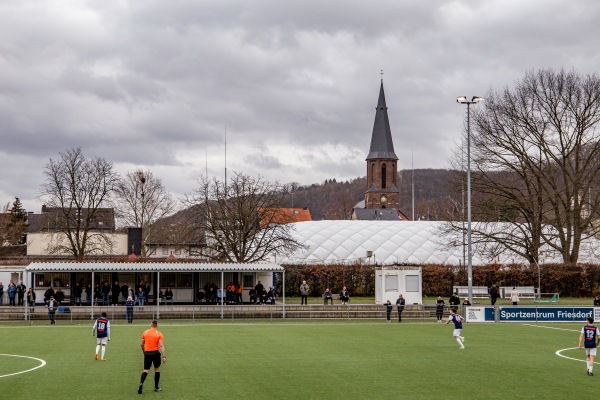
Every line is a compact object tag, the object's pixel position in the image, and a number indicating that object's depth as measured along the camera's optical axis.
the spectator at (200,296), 53.38
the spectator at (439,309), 45.34
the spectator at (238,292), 53.53
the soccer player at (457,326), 30.08
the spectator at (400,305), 45.00
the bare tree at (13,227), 101.88
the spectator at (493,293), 52.72
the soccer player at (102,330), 25.31
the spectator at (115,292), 51.22
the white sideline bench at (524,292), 62.72
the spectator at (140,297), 48.41
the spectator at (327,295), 52.38
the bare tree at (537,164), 61.69
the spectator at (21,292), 50.41
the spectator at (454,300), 46.25
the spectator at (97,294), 52.78
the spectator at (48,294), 48.03
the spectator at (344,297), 50.94
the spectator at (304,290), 52.03
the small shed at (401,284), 52.12
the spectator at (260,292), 53.06
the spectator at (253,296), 53.22
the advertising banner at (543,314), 44.97
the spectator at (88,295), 52.19
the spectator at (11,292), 49.69
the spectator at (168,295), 52.50
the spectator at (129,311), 43.62
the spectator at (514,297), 51.97
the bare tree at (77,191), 68.31
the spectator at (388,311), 44.44
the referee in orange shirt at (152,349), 19.59
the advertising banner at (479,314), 44.78
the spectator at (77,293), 51.31
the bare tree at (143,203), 102.00
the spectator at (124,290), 52.27
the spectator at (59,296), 47.53
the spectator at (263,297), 53.16
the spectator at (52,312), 43.06
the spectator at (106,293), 49.69
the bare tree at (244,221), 64.25
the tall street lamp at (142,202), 92.26
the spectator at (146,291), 52.49
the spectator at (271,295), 53.07
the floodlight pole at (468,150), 47.06
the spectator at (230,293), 52.78
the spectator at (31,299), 45.85
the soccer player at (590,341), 23.05
